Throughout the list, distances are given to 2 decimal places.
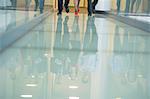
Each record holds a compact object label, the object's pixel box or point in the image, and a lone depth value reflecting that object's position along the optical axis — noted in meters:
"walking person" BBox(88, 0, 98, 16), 14.44
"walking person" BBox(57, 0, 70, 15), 13.90
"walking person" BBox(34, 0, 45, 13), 10.45
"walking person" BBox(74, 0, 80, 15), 14.66
